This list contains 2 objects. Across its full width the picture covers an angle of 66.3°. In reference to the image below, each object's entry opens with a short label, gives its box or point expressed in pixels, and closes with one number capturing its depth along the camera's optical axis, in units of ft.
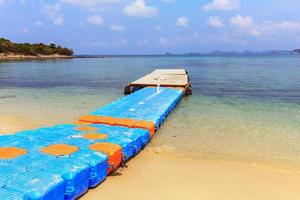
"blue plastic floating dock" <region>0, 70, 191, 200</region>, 12.88
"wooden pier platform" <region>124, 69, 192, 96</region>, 52.79
